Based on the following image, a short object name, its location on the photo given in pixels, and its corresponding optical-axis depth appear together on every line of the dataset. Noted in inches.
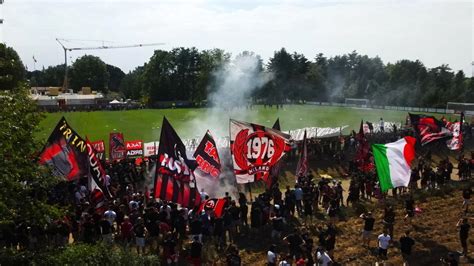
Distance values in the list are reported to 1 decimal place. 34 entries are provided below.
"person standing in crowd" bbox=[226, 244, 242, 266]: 545.3
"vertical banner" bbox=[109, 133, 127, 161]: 1149.1
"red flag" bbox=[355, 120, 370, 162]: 961.5
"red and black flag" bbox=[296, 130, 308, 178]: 888.9
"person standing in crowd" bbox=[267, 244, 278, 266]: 562.6
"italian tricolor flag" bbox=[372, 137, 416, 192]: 767.1
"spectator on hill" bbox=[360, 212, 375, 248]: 687.7
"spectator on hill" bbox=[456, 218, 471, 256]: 658.8
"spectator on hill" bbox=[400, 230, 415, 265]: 623.2
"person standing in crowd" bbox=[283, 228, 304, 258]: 605.8
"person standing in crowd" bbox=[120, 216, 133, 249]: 633.6
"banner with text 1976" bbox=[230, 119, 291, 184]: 787.4
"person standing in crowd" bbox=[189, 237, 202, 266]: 573.0
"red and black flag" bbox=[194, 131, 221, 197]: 755.4
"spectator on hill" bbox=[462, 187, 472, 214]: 829.8
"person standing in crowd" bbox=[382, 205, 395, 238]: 707.4
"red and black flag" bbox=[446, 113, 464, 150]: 1246.2
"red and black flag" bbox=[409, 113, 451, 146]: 1155.3
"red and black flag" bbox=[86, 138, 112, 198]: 690.2
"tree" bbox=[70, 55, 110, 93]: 5157.5
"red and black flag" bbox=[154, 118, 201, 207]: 637.9
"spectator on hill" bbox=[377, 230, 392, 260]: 622.5
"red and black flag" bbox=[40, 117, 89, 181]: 721.0
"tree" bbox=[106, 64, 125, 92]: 6771.7
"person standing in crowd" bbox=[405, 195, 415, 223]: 784.7
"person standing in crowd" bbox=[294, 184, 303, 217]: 830.5
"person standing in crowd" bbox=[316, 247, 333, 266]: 559.8
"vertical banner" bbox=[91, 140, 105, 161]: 1120.9
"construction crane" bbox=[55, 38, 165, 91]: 4357.8
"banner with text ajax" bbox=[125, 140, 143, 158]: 1259.8
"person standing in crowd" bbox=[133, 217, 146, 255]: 616.4
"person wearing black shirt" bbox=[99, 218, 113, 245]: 616.1
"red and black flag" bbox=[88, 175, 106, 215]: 674.3
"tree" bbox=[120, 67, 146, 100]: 4498.3
